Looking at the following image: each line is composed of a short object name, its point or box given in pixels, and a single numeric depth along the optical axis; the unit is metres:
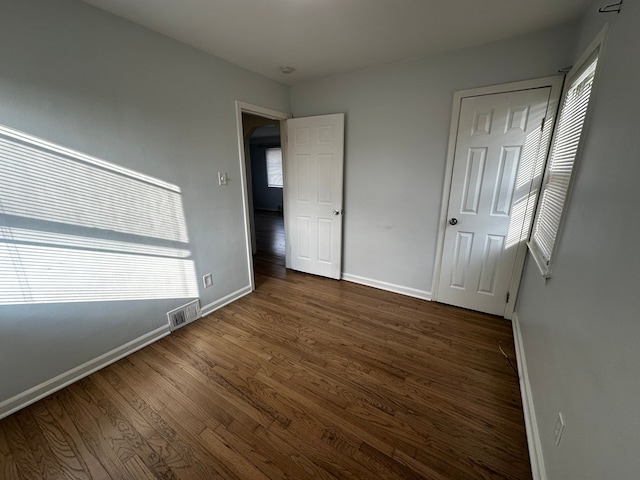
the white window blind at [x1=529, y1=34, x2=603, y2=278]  1.42
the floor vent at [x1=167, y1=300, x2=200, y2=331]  2.25
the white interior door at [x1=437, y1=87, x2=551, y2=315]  2.09
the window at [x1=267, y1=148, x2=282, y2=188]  7.55
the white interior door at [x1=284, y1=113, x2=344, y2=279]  2.96
